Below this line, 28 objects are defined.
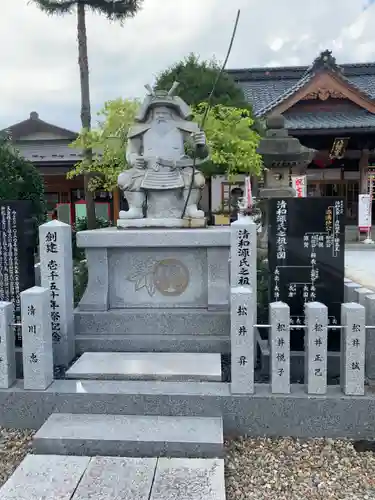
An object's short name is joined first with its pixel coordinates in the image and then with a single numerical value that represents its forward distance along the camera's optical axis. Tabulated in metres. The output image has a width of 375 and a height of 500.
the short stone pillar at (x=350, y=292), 4.56
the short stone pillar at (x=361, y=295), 4.23
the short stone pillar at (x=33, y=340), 3.52
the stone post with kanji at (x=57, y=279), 4.23
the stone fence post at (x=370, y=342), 3.93
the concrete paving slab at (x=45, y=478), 2.61
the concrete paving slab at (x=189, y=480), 2.61
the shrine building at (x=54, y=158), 17.50
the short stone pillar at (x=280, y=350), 3.41
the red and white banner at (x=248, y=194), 11.32
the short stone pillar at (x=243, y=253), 4.06
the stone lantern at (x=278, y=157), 8.93
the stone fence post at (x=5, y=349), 3.56
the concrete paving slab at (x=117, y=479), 2.61
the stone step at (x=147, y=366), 3.74
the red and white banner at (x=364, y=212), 14.87
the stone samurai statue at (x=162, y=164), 5.19
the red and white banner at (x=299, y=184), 11.59
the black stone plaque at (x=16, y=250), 4.45
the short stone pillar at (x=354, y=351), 3.37
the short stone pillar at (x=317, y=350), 3.40
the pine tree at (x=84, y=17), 12.16
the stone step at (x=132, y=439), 3.04
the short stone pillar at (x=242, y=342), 3.43
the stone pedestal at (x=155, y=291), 4.45
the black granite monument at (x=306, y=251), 4.18
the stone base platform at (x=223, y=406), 3.38
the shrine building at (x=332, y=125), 15.01
